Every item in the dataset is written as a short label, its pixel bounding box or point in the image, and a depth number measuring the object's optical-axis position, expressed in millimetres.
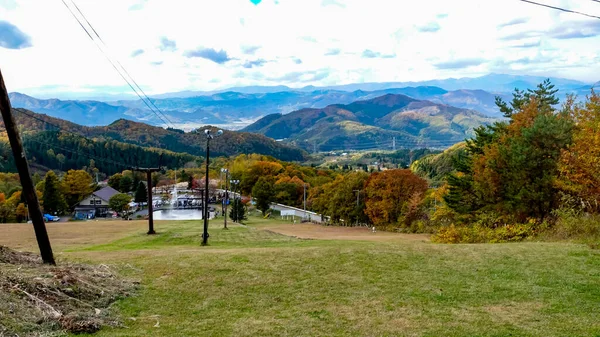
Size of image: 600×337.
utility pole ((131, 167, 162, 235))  30734
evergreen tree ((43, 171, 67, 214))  75188
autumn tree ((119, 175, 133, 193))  106812
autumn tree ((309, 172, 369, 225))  60375
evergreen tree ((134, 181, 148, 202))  90188
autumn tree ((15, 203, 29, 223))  68219
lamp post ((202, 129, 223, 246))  23211
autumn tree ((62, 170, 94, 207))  89938
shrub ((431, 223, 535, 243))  24188
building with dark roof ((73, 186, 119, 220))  84188
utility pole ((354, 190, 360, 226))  59938
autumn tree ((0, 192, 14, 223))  64375
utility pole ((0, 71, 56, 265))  10250
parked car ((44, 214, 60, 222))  69788
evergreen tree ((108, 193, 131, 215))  80188
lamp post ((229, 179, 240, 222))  57703
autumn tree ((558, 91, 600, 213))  21234
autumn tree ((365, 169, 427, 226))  55031
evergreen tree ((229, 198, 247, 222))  58375
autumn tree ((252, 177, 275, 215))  79812
